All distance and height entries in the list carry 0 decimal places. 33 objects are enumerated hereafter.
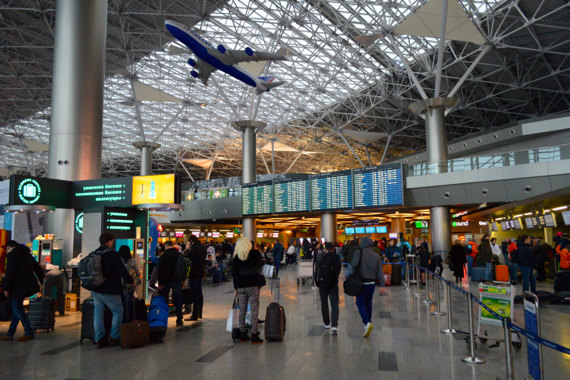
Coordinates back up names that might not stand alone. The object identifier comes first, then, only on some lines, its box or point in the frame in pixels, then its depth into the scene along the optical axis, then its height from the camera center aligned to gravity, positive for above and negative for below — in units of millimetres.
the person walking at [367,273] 6914 -725
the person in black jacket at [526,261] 10805 -895
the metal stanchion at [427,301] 10212 -1773
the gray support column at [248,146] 29891 +5880
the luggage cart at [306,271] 14969 -1462
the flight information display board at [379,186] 21250 +2103
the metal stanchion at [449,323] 6898 -1557
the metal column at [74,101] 11672 +3683
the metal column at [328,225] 25609 +192
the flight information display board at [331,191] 23172 +2102
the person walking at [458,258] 13812 -1005
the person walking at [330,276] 6984 -773
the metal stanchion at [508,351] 4018 -1226
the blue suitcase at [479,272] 15131 -1610
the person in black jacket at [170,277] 7754 -816
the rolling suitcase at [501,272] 13827 -1483
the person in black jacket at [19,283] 6758 -778
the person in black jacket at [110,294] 6254 -895
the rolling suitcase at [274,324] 6488 -1420
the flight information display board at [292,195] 25094 +2064
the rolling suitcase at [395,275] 14812 -1633
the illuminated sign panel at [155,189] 9836 +989
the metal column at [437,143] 21625 +4491
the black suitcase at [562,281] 10938 -1433
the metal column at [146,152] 36156 +6735
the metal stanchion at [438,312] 8751 -1743
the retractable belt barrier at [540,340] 2928 -864
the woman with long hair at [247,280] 6441 -748
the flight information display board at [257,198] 27203 +2065
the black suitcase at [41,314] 7414 -1391
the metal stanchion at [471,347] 5266 -1495
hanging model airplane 19906 +8873
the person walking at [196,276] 8445 -881
